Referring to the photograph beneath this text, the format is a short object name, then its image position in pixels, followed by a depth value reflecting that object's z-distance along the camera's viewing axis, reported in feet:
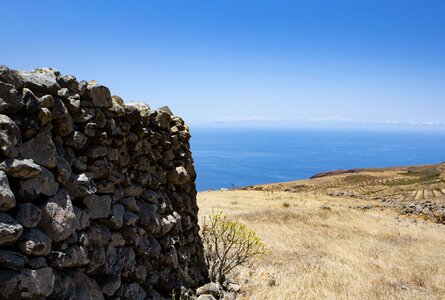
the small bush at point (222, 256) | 30.91
